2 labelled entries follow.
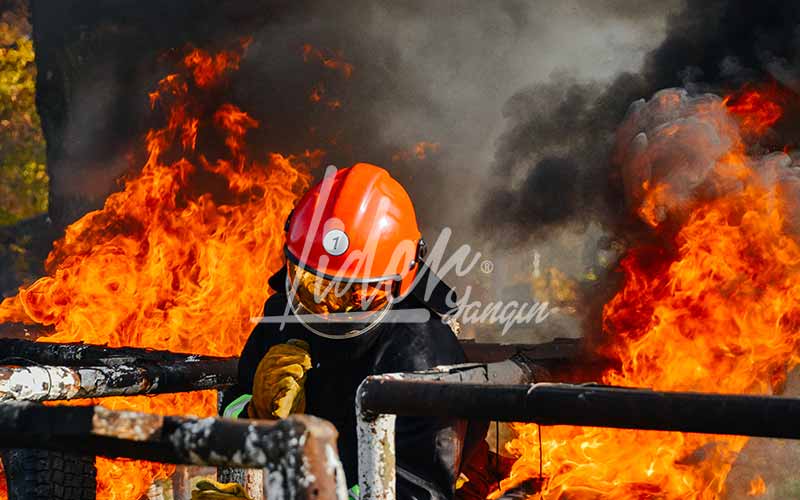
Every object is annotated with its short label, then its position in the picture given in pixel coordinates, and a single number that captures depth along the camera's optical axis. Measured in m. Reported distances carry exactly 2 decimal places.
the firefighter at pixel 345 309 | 10.94
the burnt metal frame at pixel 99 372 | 11.11
